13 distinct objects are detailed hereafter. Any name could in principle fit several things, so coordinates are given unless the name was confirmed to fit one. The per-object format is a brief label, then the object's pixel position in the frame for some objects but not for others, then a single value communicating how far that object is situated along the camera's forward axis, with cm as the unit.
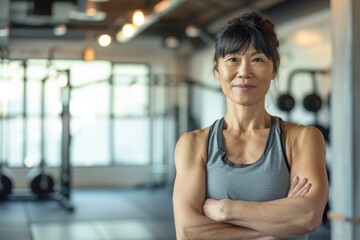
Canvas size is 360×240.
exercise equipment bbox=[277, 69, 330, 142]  650
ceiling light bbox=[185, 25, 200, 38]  923
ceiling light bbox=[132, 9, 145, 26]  680
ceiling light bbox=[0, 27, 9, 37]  644
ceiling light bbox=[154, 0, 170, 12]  656
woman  148
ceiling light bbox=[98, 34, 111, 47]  647
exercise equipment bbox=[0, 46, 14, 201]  829
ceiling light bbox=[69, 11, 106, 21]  646
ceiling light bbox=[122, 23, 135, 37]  771
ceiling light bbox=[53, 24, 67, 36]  880
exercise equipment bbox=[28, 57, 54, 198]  853
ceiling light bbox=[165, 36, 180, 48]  997
